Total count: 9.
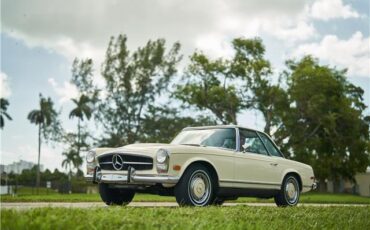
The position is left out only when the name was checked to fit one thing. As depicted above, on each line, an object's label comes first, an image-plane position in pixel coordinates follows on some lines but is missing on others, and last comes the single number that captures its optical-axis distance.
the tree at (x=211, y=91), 39.81
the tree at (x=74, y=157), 56.27
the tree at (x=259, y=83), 38.53
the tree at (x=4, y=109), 63.08
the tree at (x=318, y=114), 37.94
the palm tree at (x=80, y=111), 55.19
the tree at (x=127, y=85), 51.94
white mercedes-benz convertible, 8.72
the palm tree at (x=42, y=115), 64.62
